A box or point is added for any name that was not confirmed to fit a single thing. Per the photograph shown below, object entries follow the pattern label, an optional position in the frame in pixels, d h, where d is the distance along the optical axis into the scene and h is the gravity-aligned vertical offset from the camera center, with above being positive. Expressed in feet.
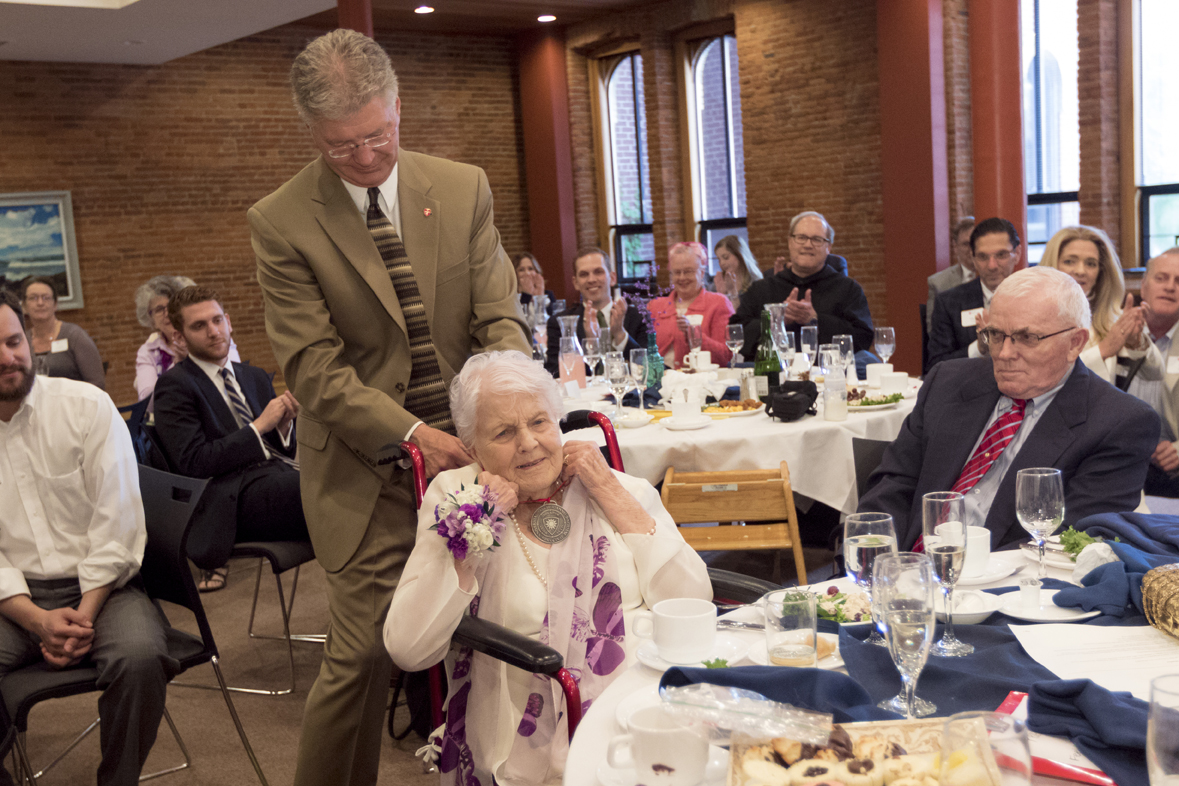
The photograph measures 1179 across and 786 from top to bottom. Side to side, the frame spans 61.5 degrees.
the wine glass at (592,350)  14.99 -1.32
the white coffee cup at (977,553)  5.82 -1.85
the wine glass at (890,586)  4.30 -1.49
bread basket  4.81 -1.82
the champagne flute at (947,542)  4.83 -1.54
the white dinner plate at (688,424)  12.53 -2.11
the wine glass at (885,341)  14.76 -1.46
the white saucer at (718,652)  4.94 -1.99
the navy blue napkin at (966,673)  4.42 -2.01
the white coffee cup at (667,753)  3.81 -1.89
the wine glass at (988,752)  3.05 -1.59
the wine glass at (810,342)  15.31 -1.45
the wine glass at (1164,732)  2.84 -1.47
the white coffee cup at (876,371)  14.29 -1.85
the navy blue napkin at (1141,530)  5.70 -1.79
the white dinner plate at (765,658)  4.85 -2.00
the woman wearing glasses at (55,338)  21.21 -0.86
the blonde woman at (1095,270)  13.20 -0.56
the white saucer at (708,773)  3.93 -2.06
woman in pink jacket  19.48 -0.90
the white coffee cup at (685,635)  4.92 -1.87
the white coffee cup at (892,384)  14.10 -2.00
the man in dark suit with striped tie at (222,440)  12.41 -2.02
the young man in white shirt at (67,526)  8.70 -2.12
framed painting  32.94 +1.96
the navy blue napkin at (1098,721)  3.75 -1.94
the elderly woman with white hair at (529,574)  6.32 -2.04
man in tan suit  7.50 -0.60
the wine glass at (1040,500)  5.72 -1.54
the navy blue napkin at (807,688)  4.20 -1.86
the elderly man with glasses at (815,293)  18.89 -0.87
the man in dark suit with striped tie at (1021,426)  7.49 -1.55
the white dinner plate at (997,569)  5.73 -1.96
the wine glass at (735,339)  15.60 -1.35
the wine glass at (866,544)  4.86 -1.48
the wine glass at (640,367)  13.24 -1.43
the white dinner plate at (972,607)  5.21 -1.96
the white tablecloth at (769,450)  12.25 -2.44
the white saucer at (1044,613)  5.13 -1.98
